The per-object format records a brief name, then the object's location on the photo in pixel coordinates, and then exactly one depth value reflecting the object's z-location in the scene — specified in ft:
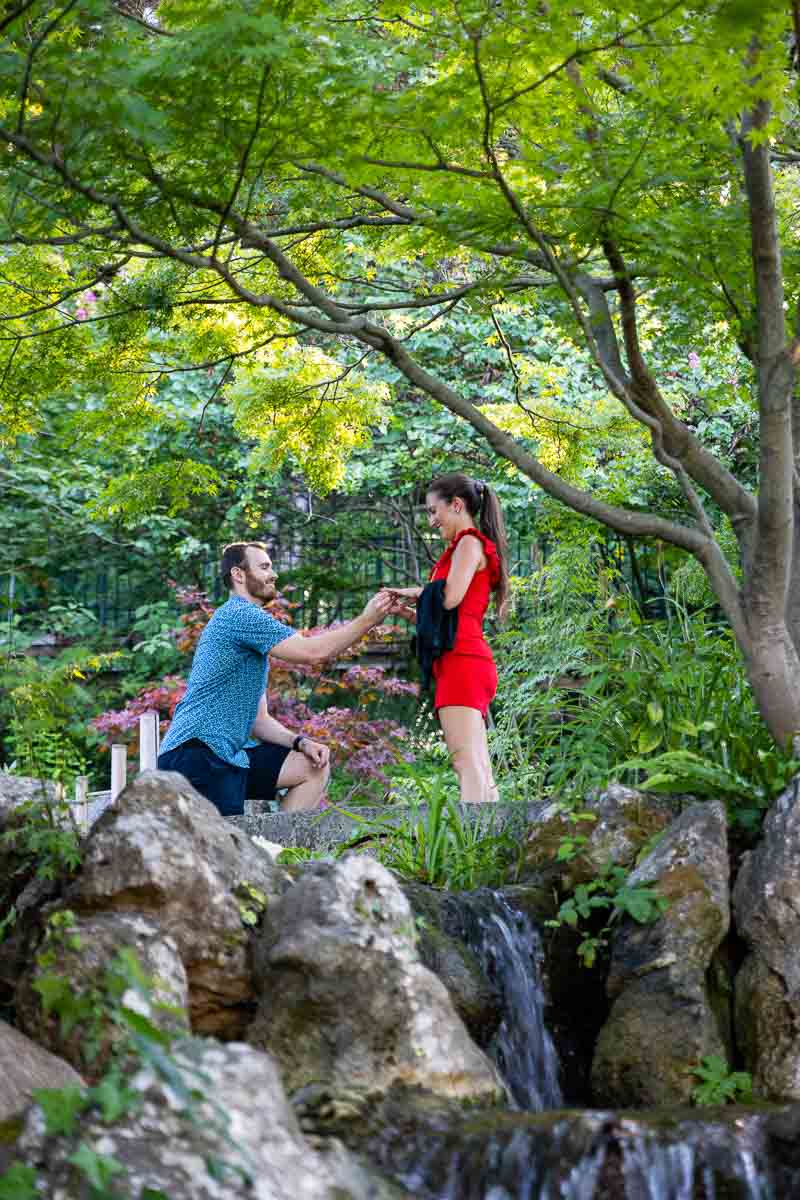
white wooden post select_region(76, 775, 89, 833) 22.58
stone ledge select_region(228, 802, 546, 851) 21.17
